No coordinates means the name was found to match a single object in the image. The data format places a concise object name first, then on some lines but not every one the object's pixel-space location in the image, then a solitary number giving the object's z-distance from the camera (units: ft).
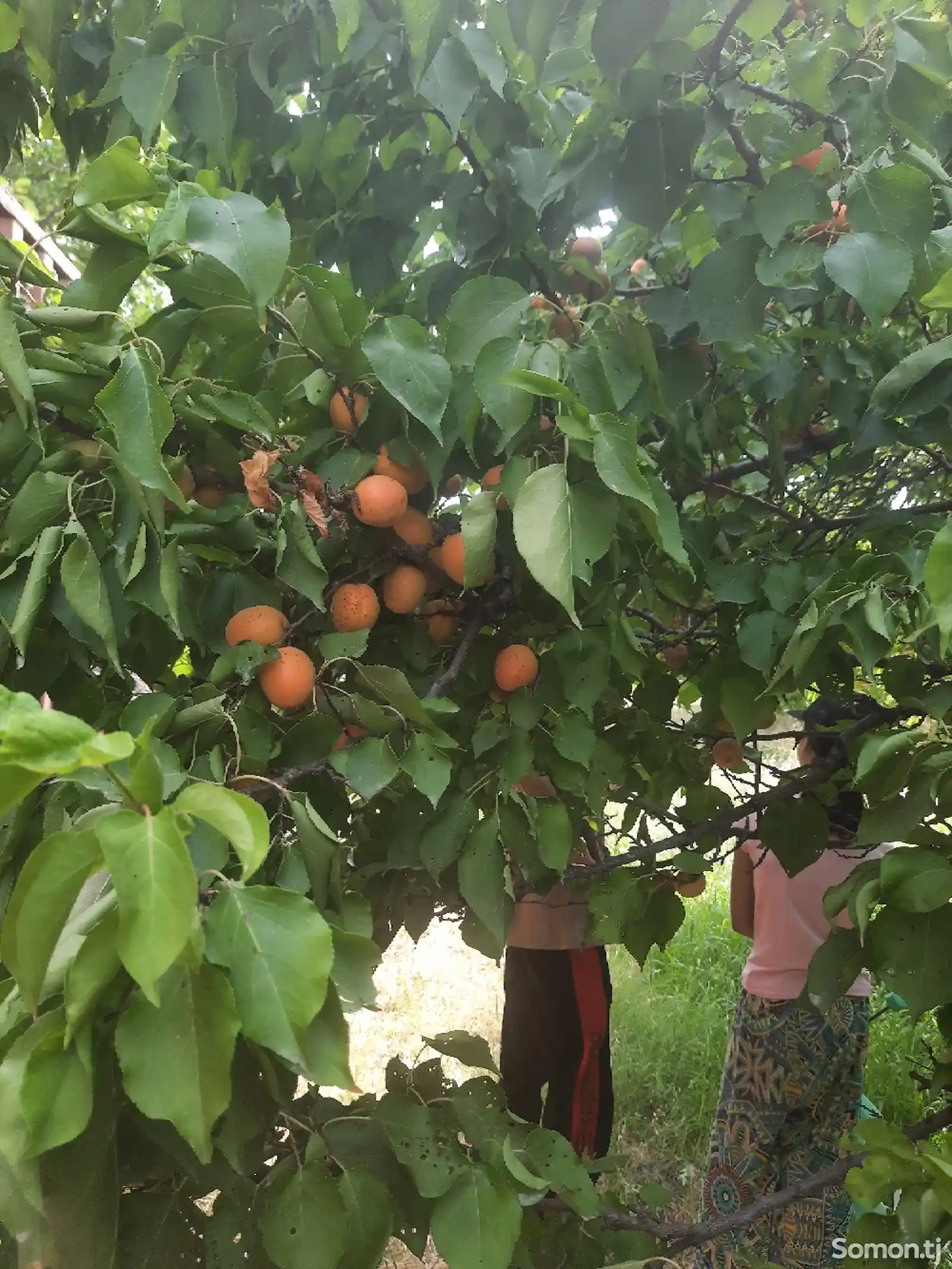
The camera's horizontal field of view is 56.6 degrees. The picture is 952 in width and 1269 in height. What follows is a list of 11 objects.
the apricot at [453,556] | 3.17
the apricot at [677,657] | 5.53
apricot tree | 1.77
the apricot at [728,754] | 5.63
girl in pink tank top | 6.69
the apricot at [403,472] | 3.13
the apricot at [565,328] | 3.47
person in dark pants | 7.06
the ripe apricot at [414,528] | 3.30
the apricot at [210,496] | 3.14
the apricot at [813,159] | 3.23
